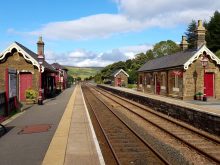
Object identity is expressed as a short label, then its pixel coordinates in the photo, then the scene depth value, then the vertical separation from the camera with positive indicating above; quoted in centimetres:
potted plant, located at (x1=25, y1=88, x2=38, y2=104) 1468 -115
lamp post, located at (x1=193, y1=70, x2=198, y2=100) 1639 +41
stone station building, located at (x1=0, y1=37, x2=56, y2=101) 1615 +135
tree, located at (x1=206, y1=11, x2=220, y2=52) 4110 +997
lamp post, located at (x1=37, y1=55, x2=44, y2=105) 1410 -74
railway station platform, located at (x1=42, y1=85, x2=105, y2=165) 464 -192
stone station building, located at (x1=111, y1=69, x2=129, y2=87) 4367 +59
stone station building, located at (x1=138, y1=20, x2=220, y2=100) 1623 +58
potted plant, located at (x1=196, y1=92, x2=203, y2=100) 1588 -129
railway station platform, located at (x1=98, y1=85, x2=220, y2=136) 726 -167
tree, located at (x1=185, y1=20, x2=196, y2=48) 5073 +1366
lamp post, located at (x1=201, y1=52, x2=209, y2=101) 1518 +142
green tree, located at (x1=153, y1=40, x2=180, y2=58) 5919 +1049
